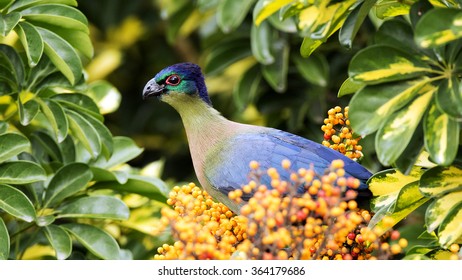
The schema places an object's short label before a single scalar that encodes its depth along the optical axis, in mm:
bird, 4887
